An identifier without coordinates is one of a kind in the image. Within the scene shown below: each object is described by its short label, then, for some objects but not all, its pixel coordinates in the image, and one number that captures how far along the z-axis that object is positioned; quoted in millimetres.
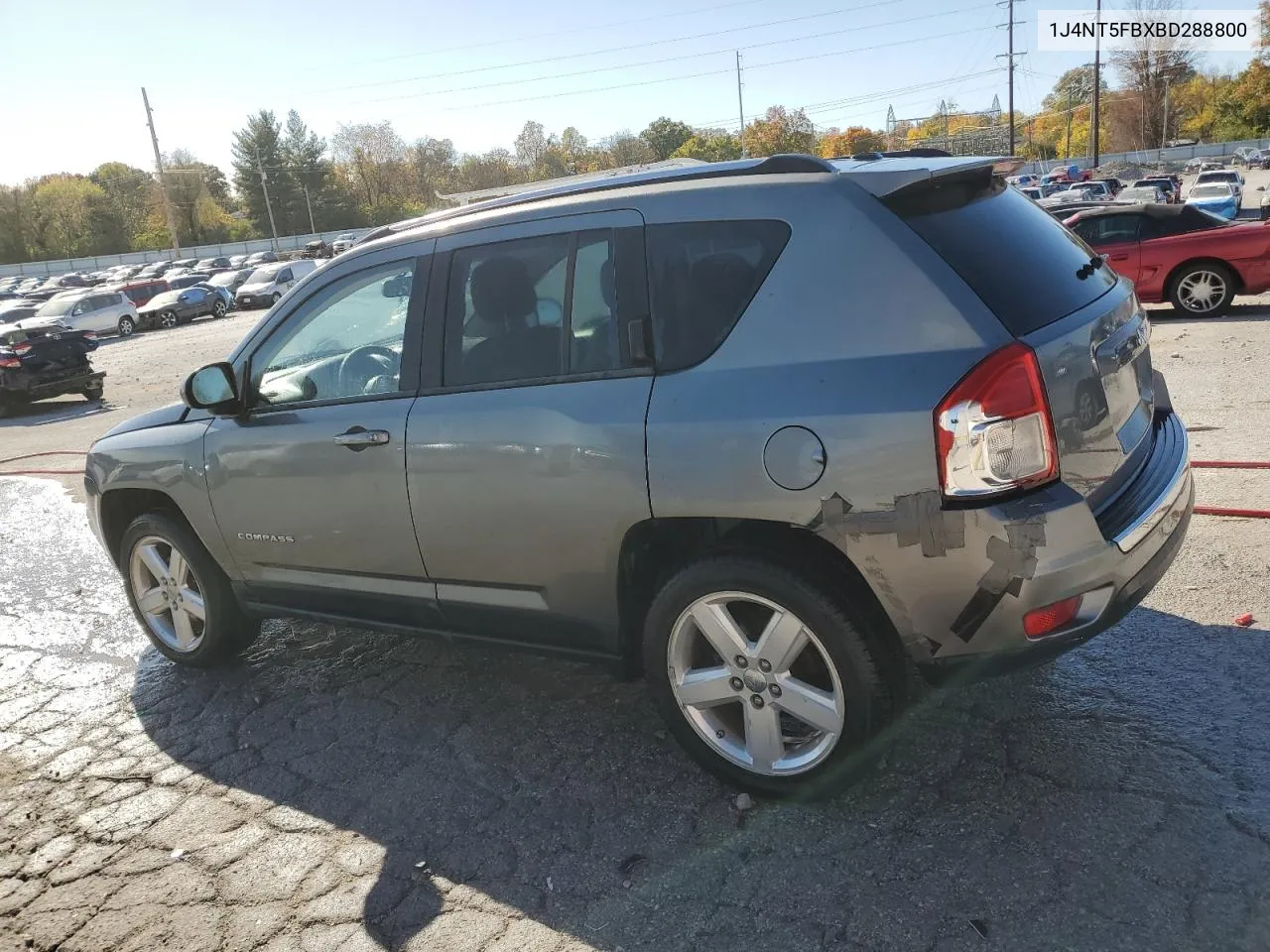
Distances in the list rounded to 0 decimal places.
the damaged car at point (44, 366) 17016
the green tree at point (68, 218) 87688
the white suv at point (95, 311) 31297
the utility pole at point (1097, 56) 62281
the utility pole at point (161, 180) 70062
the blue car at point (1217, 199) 31609
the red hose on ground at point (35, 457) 10688
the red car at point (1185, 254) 11945
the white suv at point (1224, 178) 36344
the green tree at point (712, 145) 87000
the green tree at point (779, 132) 97750
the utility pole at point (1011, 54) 68312
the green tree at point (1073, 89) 127375
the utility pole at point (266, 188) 91250
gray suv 2643
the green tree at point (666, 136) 98875
